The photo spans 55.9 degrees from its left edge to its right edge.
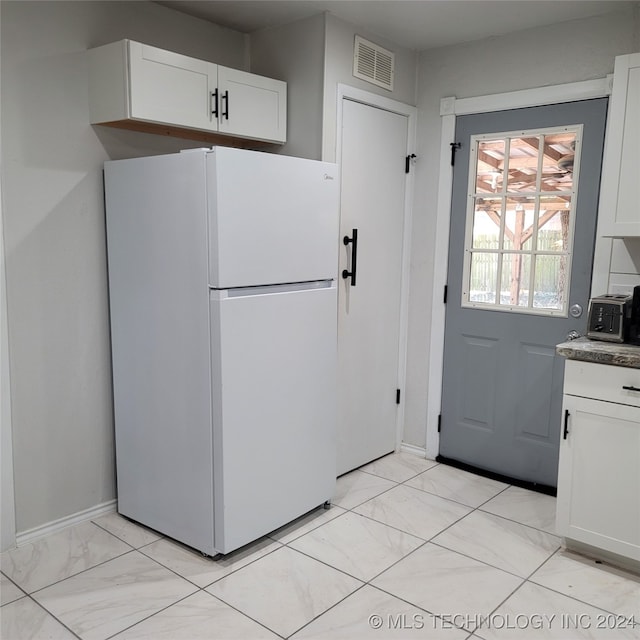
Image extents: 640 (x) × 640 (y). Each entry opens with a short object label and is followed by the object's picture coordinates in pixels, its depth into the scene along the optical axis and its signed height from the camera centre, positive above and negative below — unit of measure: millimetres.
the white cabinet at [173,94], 2441 +592
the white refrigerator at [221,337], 2348 -439
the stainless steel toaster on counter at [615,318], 2541 -330
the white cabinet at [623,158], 2498 +344
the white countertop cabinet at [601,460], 2371 -883
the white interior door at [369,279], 3209 -246
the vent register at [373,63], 3100 +904
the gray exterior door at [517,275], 3029 -194
